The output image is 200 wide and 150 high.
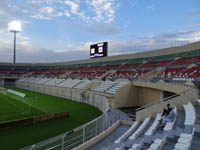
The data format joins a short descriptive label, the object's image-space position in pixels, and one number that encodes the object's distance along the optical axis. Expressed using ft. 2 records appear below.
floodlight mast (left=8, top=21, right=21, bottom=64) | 178.99
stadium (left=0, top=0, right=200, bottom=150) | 24.13
